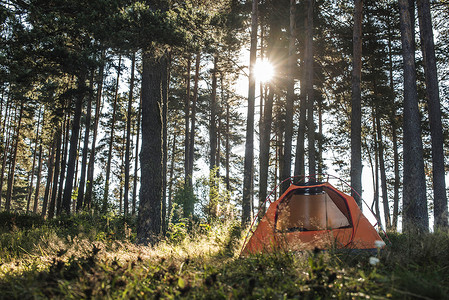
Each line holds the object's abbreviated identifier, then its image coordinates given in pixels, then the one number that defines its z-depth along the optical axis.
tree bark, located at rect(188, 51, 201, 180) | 19.09
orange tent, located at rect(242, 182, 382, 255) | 5.52
